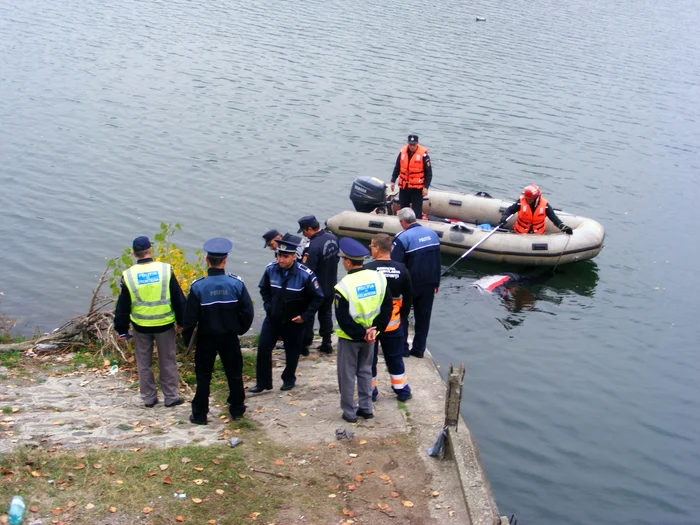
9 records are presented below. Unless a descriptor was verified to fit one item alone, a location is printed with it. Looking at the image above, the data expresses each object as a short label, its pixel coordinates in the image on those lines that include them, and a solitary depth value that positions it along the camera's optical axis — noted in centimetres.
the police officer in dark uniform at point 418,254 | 903
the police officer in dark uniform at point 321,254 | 905
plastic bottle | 587
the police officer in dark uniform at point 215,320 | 726
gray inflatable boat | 1493
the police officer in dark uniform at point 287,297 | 792
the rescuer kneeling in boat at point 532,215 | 1477
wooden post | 717
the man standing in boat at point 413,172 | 1491
